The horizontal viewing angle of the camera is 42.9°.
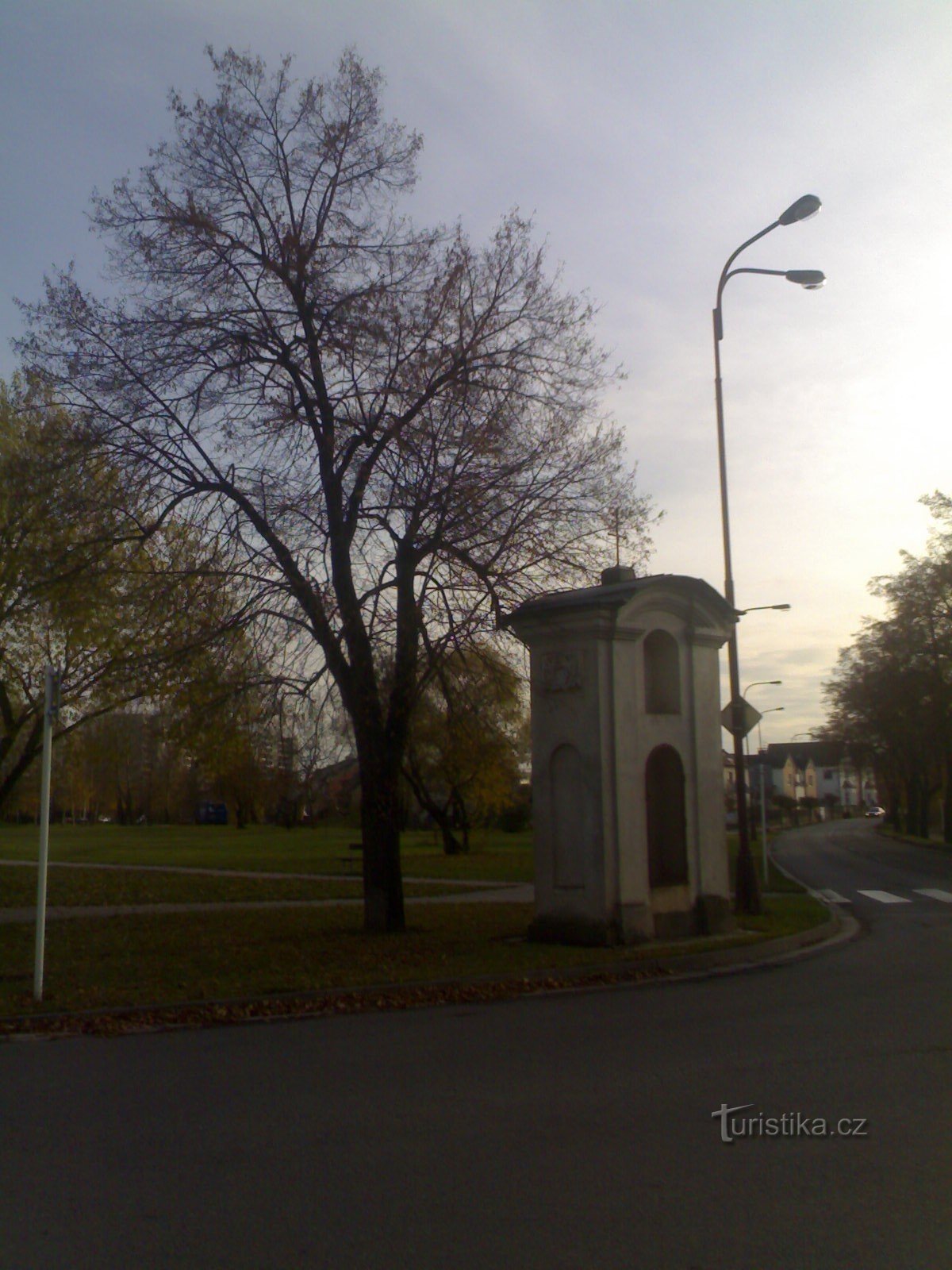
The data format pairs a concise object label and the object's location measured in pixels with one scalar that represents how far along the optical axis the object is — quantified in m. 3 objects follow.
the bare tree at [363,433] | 16.88
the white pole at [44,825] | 11.70
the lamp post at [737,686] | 20.20
